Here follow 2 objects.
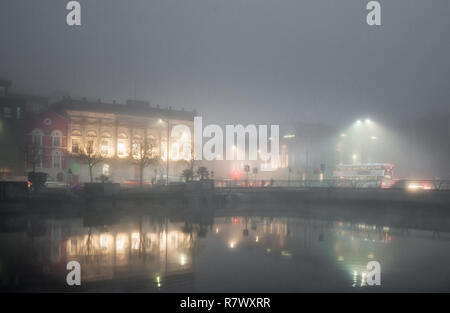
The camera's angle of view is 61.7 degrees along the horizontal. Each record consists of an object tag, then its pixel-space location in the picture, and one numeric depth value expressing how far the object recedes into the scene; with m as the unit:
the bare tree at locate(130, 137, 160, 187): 68.04
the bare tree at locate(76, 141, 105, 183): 56.39
